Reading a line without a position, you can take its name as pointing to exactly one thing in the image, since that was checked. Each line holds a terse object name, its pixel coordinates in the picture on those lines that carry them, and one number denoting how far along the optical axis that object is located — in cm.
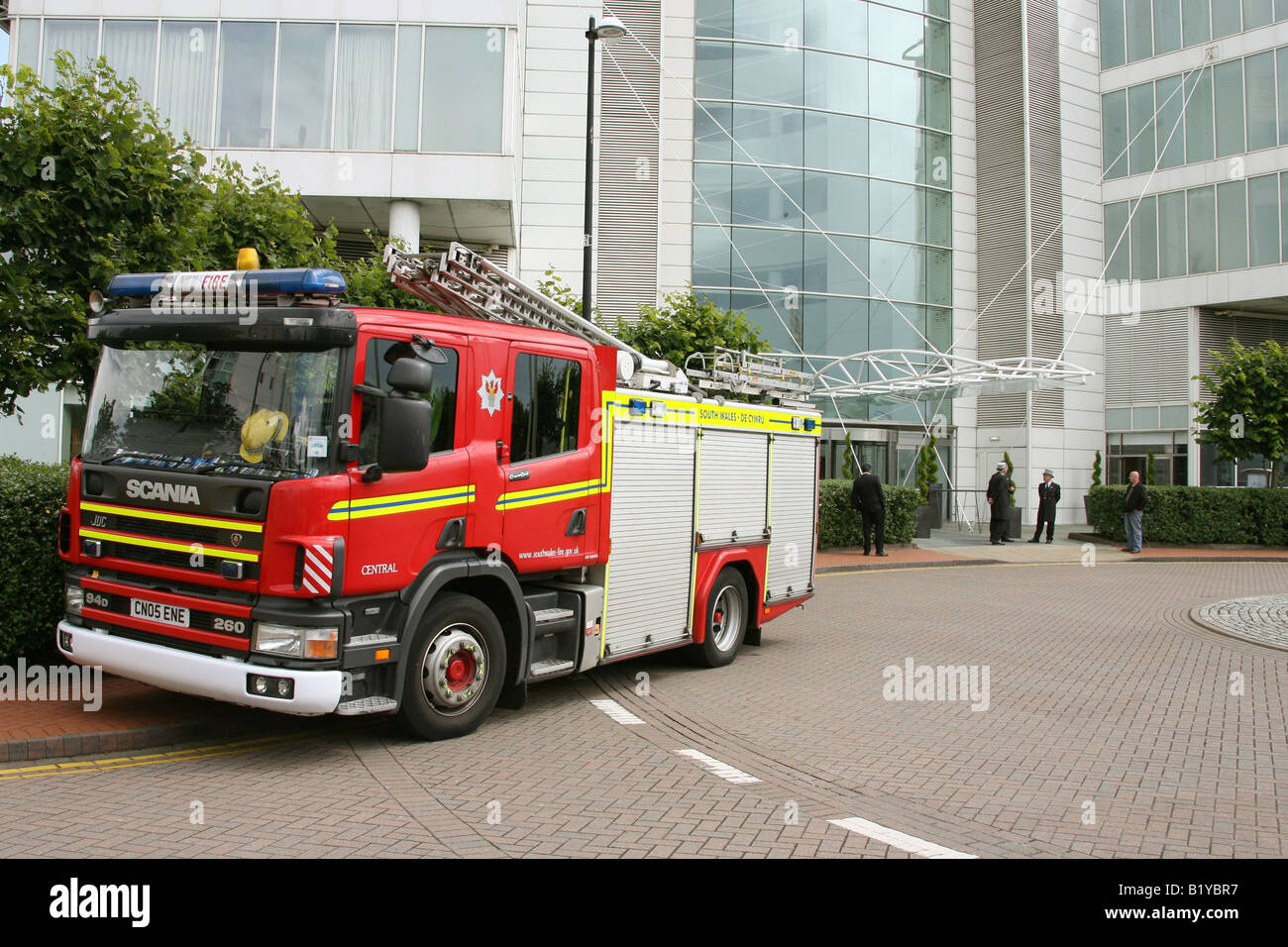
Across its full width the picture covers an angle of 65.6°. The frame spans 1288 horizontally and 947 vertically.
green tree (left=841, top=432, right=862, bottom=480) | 2583
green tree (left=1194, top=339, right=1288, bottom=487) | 2414
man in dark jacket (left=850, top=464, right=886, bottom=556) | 2052
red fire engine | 553
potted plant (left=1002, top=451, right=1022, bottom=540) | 2626
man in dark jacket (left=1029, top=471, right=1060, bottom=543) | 2570
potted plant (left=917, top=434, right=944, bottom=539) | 2658
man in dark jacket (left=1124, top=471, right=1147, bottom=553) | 2358
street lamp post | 1433
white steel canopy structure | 2384
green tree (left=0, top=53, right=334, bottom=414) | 809
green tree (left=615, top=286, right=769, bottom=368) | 1809
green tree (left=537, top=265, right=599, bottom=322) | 1579
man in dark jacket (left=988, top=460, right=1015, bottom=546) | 2489
